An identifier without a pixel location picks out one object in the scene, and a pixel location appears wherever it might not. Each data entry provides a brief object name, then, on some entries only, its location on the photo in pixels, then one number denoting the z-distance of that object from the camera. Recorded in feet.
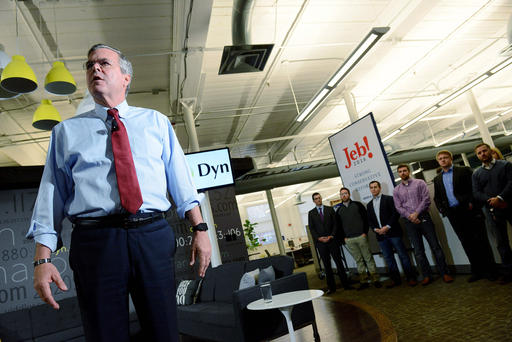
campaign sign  16.80
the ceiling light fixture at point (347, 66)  14.13
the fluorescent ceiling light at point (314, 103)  18.75
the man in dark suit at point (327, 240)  18.16
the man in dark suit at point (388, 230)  15.62
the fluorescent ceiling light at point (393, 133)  33.83
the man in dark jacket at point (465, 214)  13.20
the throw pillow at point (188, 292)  15.94
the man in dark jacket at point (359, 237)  17.02
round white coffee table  8.88
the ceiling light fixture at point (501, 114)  38.71
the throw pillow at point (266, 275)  11.59
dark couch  10.28
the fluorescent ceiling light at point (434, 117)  36.74
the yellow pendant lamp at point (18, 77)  12.72
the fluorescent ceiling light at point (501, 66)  21.12
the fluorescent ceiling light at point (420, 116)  29.20
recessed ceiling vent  14.23
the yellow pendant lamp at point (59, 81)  13.82
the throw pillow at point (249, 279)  11.98
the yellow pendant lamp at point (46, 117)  16.35
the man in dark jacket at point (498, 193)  11.98
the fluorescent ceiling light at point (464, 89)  23.66
